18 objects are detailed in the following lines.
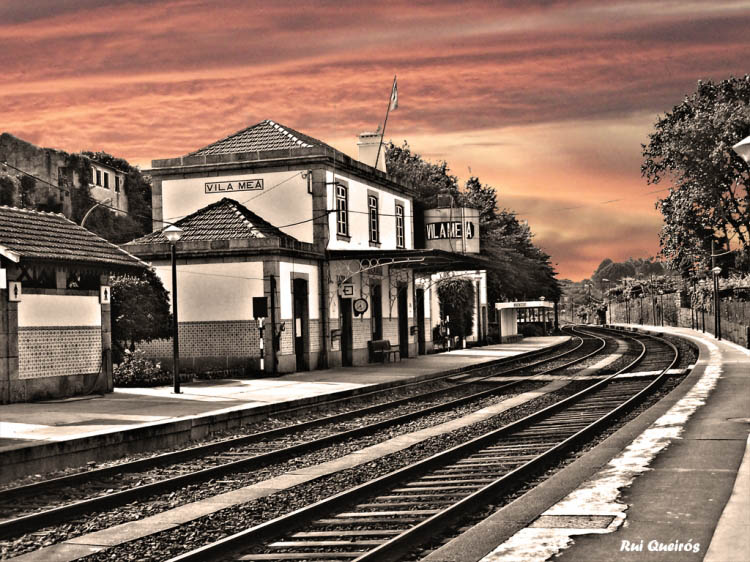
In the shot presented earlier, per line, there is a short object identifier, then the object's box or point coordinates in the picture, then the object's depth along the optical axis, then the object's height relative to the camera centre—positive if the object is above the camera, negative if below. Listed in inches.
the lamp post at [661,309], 3803.4 +19.8
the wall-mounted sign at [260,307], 1042.7 +21.1
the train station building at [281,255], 1118.4 +86.6
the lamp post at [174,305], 836.0 +20.6
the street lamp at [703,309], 2657.5 +10.4
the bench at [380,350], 1370.6 -38.9
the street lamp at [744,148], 407.8 +69.9
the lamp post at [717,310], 2127.2 +4.9
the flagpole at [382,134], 1432.1 +294.3
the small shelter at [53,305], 735.1 +22.4
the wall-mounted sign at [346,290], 1259.8 +44.2
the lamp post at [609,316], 5022.1 -2.6
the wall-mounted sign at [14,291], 732.0 +32.8
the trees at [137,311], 1083.9 +21.4
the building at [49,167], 2647.6 +467.7
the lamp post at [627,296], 4633.4 +100.9
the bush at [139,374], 984.9 -46.4
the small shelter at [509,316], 2413.9 +5.6
